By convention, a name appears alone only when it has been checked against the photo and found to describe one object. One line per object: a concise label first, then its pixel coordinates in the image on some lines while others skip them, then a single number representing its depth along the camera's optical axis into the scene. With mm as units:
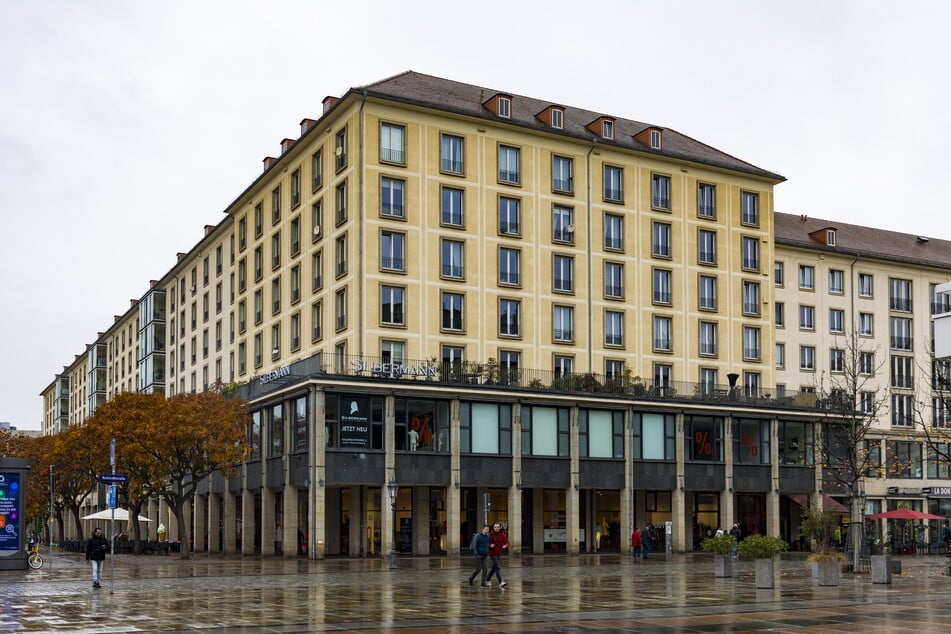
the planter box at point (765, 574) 32844
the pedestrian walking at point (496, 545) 33959
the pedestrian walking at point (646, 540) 57812
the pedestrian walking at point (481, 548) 35125
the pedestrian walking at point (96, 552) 34281
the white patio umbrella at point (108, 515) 57647
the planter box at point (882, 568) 34656
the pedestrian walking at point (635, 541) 58562
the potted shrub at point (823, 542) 34062
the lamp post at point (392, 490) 52981
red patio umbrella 65875
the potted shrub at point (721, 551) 36938
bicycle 49625
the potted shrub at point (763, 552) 32938
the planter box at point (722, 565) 38312
